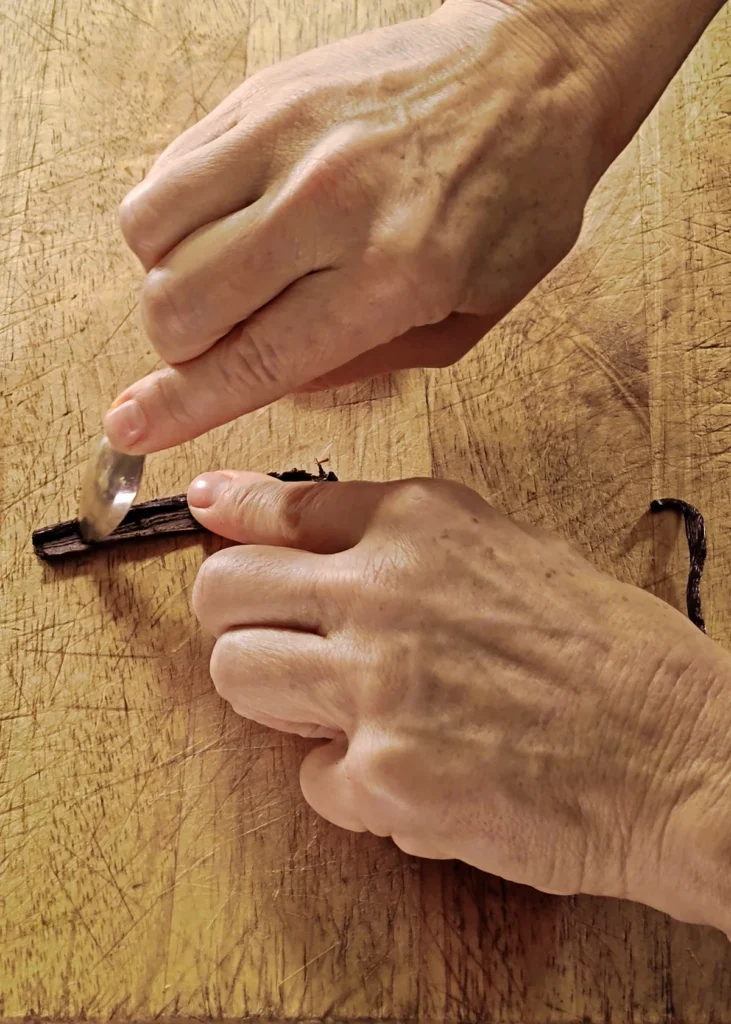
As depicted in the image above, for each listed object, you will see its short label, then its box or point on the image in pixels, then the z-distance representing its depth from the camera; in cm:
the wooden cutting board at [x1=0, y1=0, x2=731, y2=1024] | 55
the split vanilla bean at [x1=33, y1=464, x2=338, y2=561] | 59
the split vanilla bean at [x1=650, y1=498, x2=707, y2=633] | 58
